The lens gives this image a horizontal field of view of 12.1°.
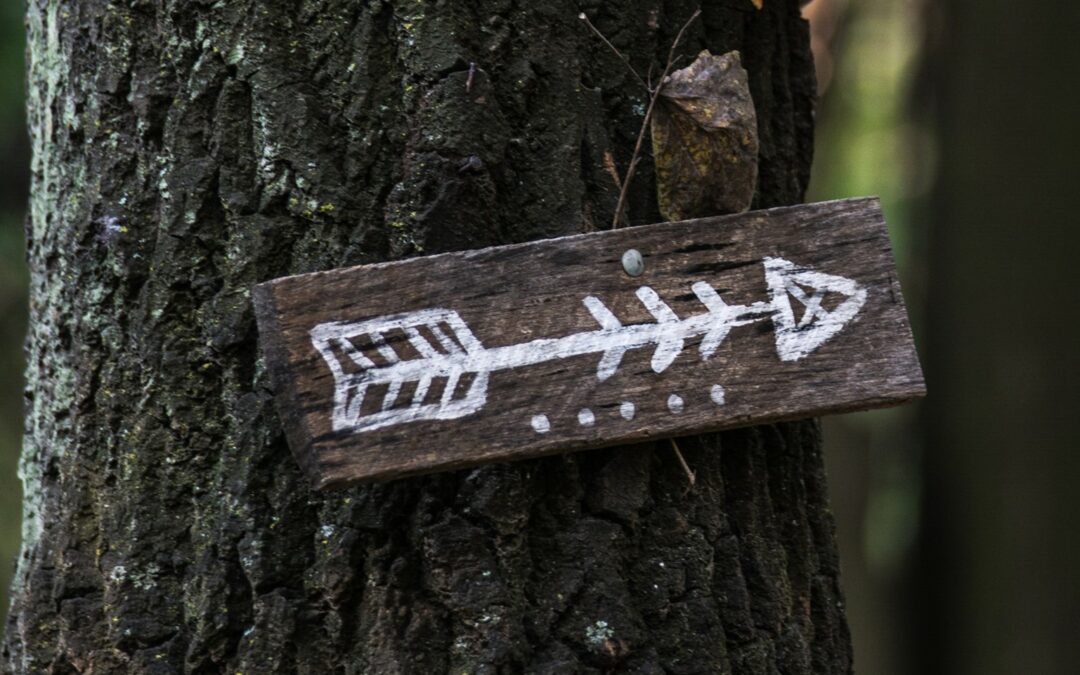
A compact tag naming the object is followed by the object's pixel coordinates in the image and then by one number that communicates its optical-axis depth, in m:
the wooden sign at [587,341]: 2.27
